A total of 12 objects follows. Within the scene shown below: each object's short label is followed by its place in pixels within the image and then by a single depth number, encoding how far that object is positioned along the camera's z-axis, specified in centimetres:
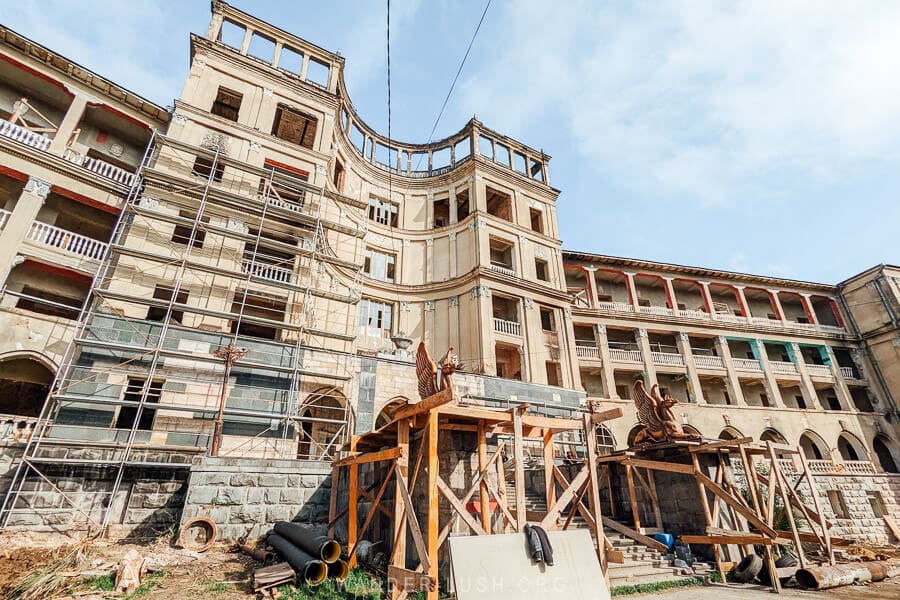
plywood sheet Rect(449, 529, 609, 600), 505
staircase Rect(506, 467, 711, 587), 948
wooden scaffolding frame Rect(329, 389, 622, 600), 663
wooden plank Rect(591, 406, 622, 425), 822
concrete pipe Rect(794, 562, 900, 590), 928
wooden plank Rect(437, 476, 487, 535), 678
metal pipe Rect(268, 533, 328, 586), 738
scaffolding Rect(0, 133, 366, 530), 1145
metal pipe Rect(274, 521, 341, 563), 762
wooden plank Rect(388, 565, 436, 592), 622
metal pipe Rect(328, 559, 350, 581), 781
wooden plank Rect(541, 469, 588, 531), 718
